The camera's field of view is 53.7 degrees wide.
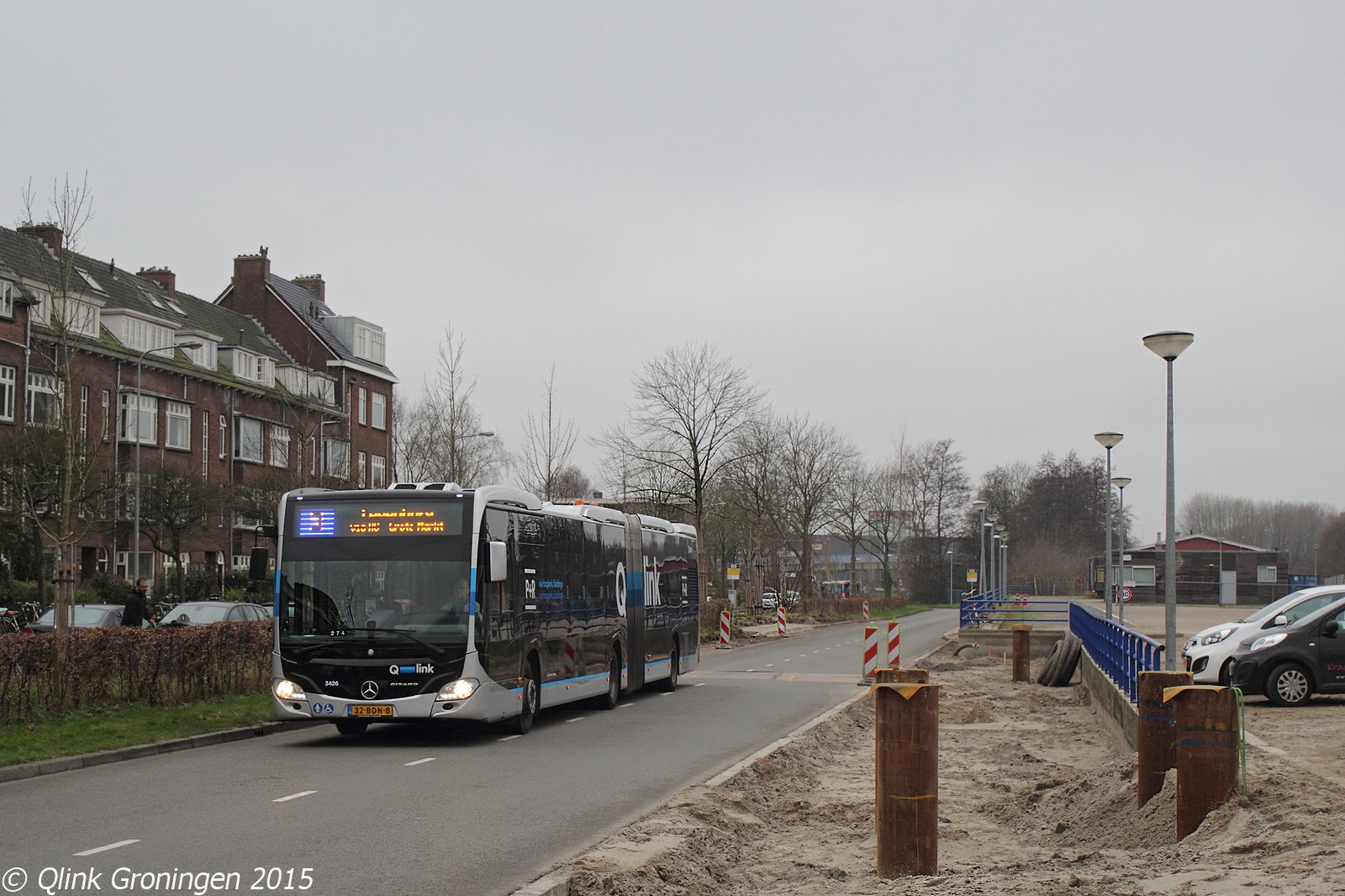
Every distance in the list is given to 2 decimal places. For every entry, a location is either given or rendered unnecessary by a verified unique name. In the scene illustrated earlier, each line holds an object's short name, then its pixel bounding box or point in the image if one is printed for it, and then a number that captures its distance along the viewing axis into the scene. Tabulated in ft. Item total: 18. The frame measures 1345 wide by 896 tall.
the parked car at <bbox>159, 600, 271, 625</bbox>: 86.53
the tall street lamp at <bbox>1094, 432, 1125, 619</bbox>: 108.70
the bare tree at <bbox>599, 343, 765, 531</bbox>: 146.92
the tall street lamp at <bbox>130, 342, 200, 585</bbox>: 117.68
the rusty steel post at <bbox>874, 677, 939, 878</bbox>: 26.78
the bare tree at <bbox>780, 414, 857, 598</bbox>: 220.43
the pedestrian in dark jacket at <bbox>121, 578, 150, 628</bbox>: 74.69
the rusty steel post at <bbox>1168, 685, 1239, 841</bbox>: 27.02
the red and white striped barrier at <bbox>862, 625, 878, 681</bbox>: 79.00
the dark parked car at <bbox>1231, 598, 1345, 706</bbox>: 59.41
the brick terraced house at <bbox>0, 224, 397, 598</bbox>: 118.01
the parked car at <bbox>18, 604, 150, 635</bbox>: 84.99
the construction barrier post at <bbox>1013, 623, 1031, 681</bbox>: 90.79
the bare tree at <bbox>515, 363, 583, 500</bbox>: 120.06
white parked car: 62.90
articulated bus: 48.34
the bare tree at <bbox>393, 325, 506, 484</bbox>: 107.24
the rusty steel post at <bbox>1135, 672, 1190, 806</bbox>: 31.58
